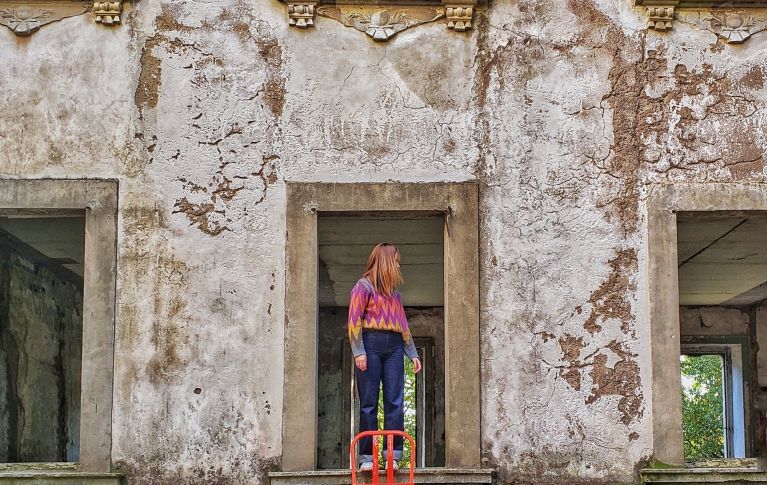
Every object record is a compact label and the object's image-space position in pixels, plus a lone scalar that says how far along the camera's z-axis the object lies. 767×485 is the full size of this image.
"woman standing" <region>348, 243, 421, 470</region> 7.39
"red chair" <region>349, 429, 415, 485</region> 6.90
